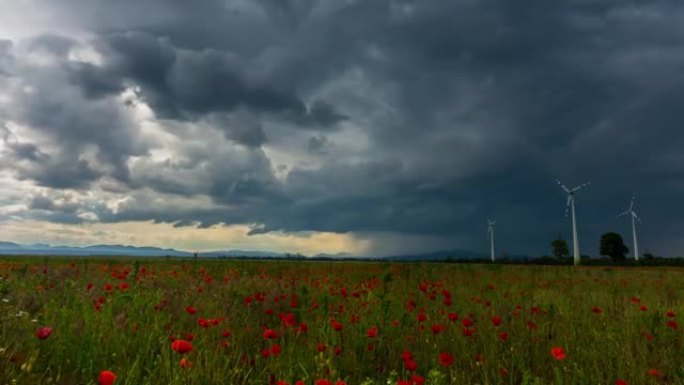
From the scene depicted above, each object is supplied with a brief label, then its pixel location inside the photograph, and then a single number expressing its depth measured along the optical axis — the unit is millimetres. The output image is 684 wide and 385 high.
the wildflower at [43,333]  3419
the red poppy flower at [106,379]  2584
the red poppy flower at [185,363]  3519
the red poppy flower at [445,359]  4127
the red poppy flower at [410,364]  4020
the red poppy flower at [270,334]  4131
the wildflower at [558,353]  4000
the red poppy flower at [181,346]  3355
